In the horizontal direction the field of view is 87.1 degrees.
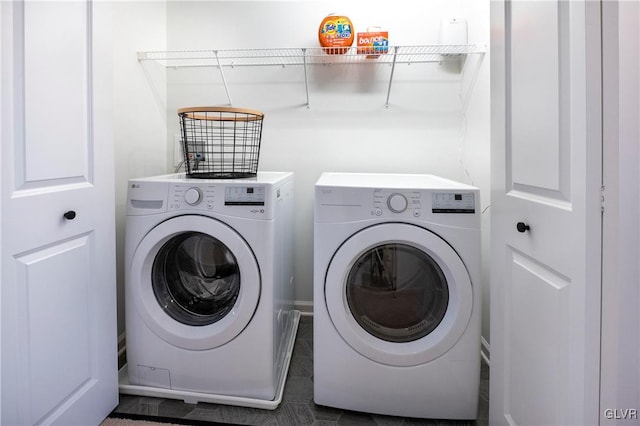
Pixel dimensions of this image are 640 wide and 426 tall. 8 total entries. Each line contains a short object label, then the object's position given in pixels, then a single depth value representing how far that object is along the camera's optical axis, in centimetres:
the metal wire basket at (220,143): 188
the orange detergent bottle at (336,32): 183
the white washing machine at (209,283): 129
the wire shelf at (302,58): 188
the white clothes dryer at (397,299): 122
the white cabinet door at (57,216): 89
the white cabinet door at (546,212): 67
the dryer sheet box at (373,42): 182
